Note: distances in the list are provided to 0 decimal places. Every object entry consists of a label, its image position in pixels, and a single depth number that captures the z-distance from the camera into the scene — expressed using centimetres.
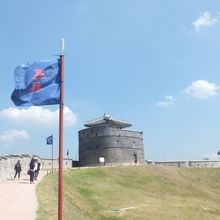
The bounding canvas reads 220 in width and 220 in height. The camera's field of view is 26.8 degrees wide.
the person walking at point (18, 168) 3238
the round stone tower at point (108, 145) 6506
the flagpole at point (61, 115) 1259
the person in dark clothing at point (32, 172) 2869
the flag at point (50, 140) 3817
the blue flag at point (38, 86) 1295
